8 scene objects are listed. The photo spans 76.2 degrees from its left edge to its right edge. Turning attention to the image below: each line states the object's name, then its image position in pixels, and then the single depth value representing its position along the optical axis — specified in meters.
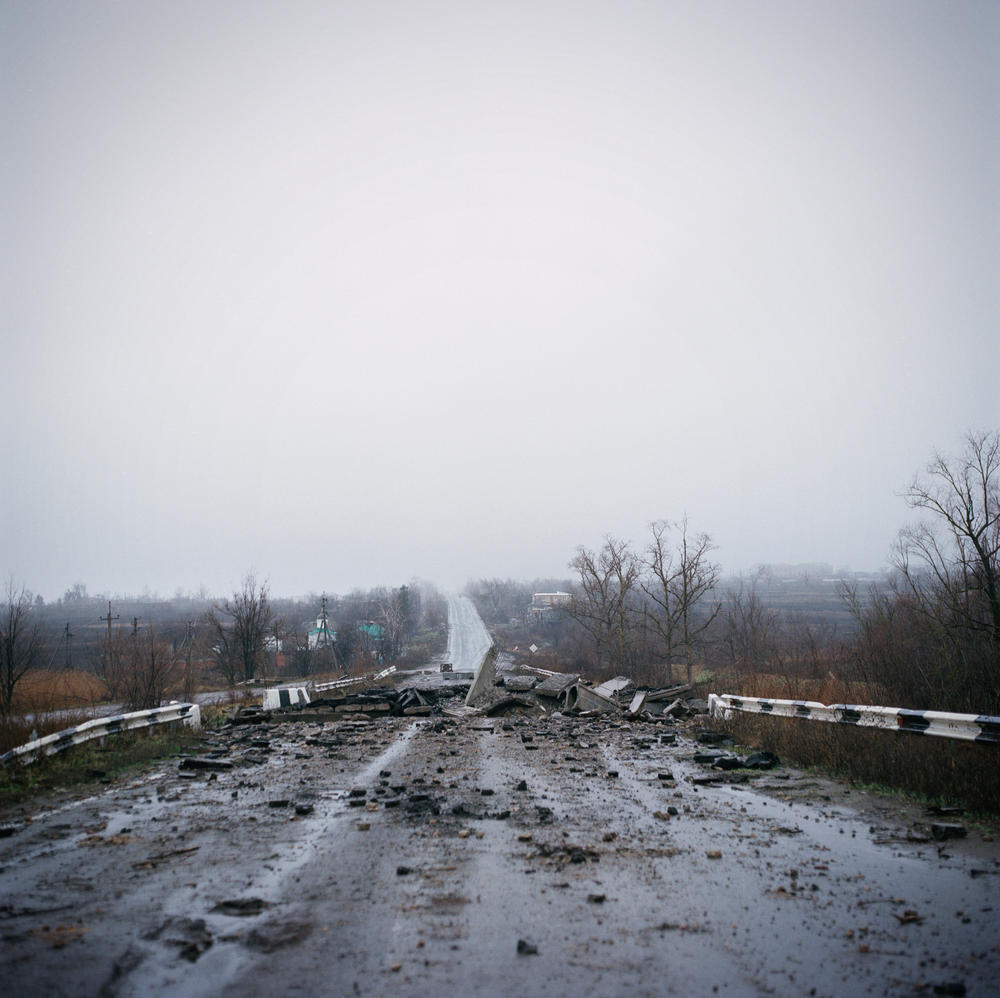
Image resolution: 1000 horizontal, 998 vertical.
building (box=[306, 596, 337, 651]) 53.17
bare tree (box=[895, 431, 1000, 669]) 19.95
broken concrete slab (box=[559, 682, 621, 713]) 18.51
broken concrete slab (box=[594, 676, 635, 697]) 23.47
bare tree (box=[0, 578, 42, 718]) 25.20
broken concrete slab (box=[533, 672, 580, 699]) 19.35
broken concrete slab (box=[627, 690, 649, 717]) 17.23
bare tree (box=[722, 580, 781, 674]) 41.16
